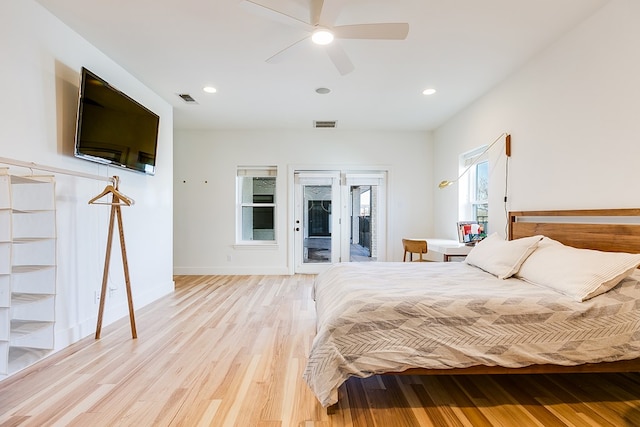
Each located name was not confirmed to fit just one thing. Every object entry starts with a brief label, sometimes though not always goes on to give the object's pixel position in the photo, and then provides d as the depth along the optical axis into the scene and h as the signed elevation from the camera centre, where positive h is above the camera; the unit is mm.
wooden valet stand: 2607 -391
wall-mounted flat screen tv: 2508 +828
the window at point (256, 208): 5707 +134
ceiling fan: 1961 +1318
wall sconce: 3320 +797
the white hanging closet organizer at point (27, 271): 1700 -363
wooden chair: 4098 -415
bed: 1649 -636
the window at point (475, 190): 4027 +387
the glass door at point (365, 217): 5609 -18
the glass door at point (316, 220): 5586 -84
